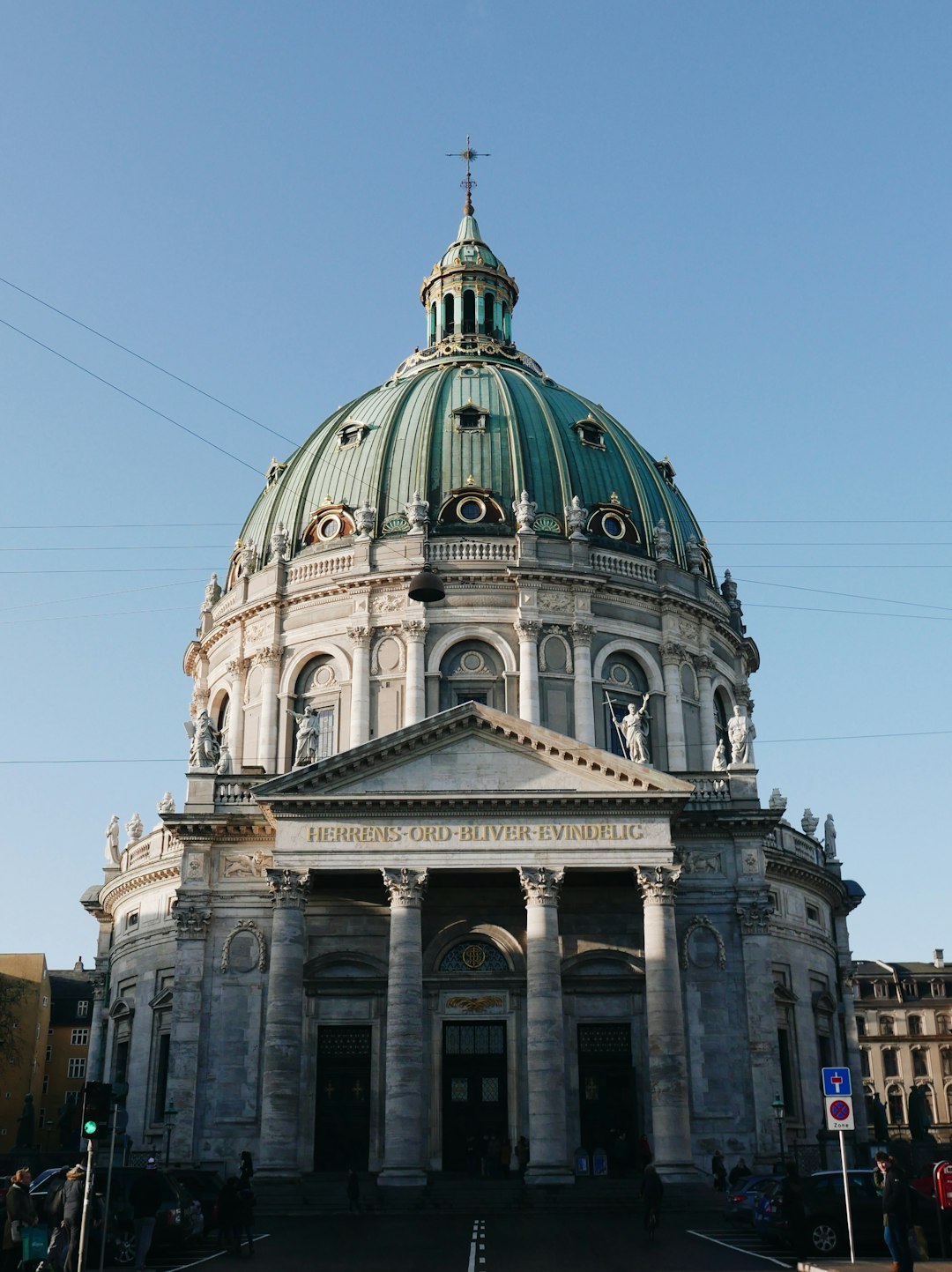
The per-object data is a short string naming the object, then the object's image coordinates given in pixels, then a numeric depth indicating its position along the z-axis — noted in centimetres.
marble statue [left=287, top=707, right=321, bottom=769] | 4859
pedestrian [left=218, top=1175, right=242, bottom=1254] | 2666
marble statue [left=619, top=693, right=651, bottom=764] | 4669
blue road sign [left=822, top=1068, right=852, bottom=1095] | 2539
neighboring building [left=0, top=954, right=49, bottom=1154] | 8988
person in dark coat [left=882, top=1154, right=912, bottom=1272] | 2073
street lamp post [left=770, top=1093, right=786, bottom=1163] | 4409
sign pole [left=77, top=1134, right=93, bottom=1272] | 2095
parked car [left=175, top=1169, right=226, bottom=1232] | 3162
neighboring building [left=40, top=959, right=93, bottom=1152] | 9562
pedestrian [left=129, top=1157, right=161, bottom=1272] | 2366
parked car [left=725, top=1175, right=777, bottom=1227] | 3244
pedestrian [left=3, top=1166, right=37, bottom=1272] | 2177
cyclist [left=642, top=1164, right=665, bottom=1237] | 2934
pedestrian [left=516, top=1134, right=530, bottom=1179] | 4175
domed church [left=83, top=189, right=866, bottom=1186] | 4228
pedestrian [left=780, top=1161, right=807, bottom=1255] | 2656
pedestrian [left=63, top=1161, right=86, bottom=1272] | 2148
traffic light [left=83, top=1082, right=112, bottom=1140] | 2192
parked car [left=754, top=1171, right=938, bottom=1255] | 2681
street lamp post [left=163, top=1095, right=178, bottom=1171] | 4397
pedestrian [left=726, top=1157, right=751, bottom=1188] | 4014
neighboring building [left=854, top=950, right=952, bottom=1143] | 10256
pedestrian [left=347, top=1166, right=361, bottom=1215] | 3634
